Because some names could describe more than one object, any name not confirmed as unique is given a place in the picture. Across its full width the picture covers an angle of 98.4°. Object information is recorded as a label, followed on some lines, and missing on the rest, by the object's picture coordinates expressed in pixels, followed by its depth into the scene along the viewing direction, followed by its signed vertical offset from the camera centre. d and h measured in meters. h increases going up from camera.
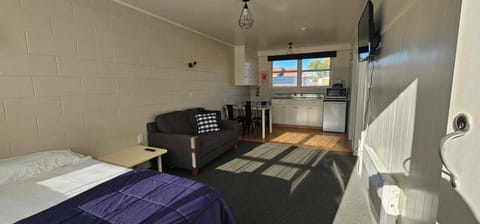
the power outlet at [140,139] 3.07 -0.70
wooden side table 2.38 -0.79
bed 1.12 -0.66
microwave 5.54 -0.10
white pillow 1.54 -0.58
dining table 4.90 -0.46
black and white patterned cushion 3.87 -0.61
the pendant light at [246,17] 2.96 +1.12
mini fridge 5.29 -0.66
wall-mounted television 1.93 +0.54
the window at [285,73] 6.50 +0.53
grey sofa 2.94 -0.77
